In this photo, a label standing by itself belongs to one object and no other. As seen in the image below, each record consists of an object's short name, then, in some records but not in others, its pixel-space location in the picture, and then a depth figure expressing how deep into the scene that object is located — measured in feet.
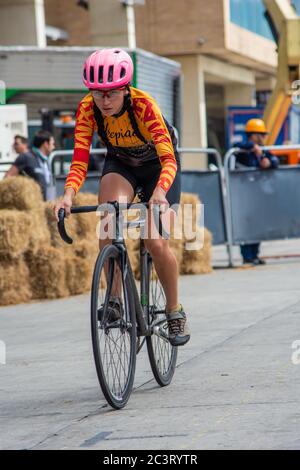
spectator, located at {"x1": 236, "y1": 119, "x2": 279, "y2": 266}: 54.90
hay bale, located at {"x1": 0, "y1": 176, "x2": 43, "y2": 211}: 43.34
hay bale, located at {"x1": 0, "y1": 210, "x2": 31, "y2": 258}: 41.68
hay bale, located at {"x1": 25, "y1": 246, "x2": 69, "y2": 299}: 42.91
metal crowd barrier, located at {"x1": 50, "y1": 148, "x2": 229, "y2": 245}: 54.65
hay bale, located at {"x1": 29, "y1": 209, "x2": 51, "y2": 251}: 42.75
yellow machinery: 81.35
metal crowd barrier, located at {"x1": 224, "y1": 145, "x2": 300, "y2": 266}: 54.90
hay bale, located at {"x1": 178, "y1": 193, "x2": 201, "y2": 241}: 49.62
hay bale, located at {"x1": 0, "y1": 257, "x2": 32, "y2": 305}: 41.98
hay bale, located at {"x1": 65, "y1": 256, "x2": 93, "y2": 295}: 43.47
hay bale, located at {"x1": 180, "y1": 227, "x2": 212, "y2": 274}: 50.70
